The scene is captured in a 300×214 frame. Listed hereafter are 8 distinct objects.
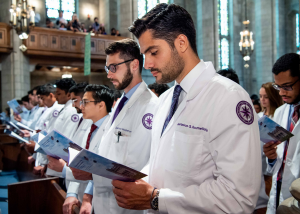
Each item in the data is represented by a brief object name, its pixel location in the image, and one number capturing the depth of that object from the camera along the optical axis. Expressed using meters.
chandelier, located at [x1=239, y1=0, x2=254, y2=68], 11.52
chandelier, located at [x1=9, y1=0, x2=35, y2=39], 7.90
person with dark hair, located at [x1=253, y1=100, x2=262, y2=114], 5.86
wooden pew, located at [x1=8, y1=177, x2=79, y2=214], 2.91
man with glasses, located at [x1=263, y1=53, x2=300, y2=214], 2.08
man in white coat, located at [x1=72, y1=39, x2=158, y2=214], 1.90
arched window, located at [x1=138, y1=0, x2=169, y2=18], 14.92
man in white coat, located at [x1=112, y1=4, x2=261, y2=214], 1.11
